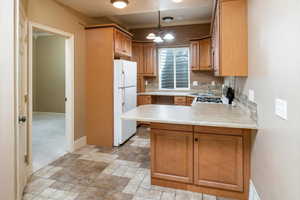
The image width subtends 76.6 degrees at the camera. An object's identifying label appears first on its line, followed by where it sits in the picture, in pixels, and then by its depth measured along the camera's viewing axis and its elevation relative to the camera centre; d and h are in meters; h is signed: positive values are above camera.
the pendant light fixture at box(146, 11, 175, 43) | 4.01 +1.21
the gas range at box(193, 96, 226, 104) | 3.83 -0.13
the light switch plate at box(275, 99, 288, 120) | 1.19 -0.10
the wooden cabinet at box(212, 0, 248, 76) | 2.15 +0.64
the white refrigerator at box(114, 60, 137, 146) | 3.84 -0.04
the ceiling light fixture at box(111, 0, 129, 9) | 3.00 +1.46
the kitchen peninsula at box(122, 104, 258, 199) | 2.05 -0.66
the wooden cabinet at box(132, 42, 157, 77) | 5.63 +1.10
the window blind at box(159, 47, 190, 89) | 5.76 +0.79
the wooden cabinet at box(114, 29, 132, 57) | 3.95 +1.13
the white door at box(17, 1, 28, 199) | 2.23 +0.00
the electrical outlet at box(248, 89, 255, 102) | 1.98 -0.02
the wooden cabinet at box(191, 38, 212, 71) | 4.95 +1.05
